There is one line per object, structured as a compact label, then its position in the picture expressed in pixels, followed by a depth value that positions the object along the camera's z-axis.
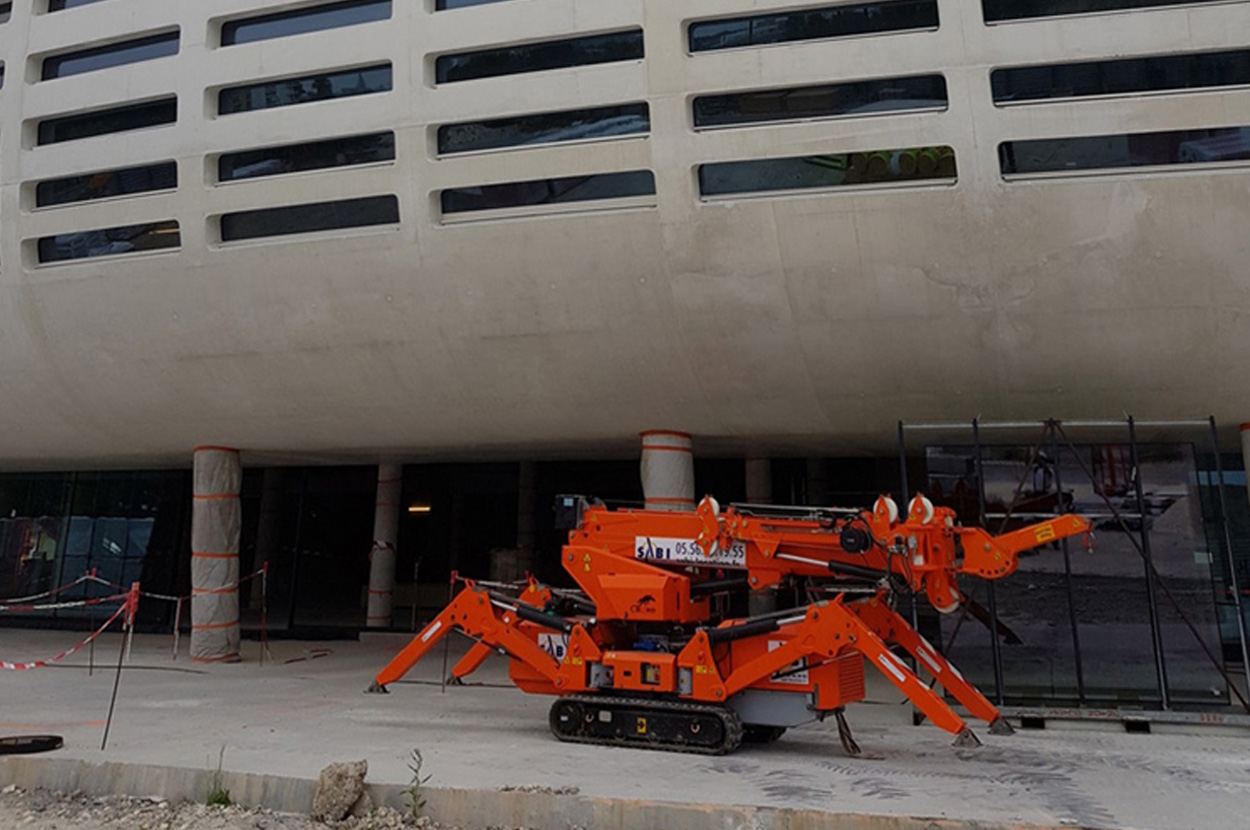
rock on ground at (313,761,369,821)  7.27
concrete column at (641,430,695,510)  14.66
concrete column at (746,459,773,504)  19.11
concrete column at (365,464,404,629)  22.45
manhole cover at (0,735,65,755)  8.83
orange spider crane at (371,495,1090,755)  8.80
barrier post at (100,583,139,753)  9.49
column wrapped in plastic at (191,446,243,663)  17.41
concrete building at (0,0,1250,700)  11.11
